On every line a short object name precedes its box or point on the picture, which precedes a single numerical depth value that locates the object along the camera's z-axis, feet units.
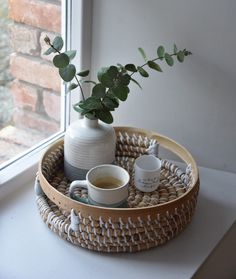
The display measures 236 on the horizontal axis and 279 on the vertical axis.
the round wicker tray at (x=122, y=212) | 2.75
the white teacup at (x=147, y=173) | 3.22
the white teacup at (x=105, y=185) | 2.86
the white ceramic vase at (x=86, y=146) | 3.19
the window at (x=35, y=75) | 3.45
